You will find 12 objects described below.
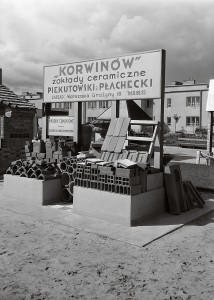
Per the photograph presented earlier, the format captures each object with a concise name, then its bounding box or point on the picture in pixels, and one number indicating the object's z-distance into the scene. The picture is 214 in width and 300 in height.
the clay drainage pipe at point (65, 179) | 8.59
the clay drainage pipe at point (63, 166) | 8.68
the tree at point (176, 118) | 50.32
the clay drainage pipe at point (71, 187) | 8.30
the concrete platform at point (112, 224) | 6.01
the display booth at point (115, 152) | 6.85
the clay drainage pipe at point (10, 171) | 8.98
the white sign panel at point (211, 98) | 14.54
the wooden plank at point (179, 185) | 7.72
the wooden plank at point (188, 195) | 8.05
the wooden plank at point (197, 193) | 8.31
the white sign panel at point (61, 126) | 9.57
